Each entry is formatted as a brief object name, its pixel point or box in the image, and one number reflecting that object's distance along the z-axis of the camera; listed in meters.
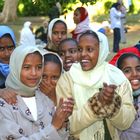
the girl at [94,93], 2.15
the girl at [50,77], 2.46
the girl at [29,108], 1.97
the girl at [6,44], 2.77
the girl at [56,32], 3.45
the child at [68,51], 3.04
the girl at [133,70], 2.58
